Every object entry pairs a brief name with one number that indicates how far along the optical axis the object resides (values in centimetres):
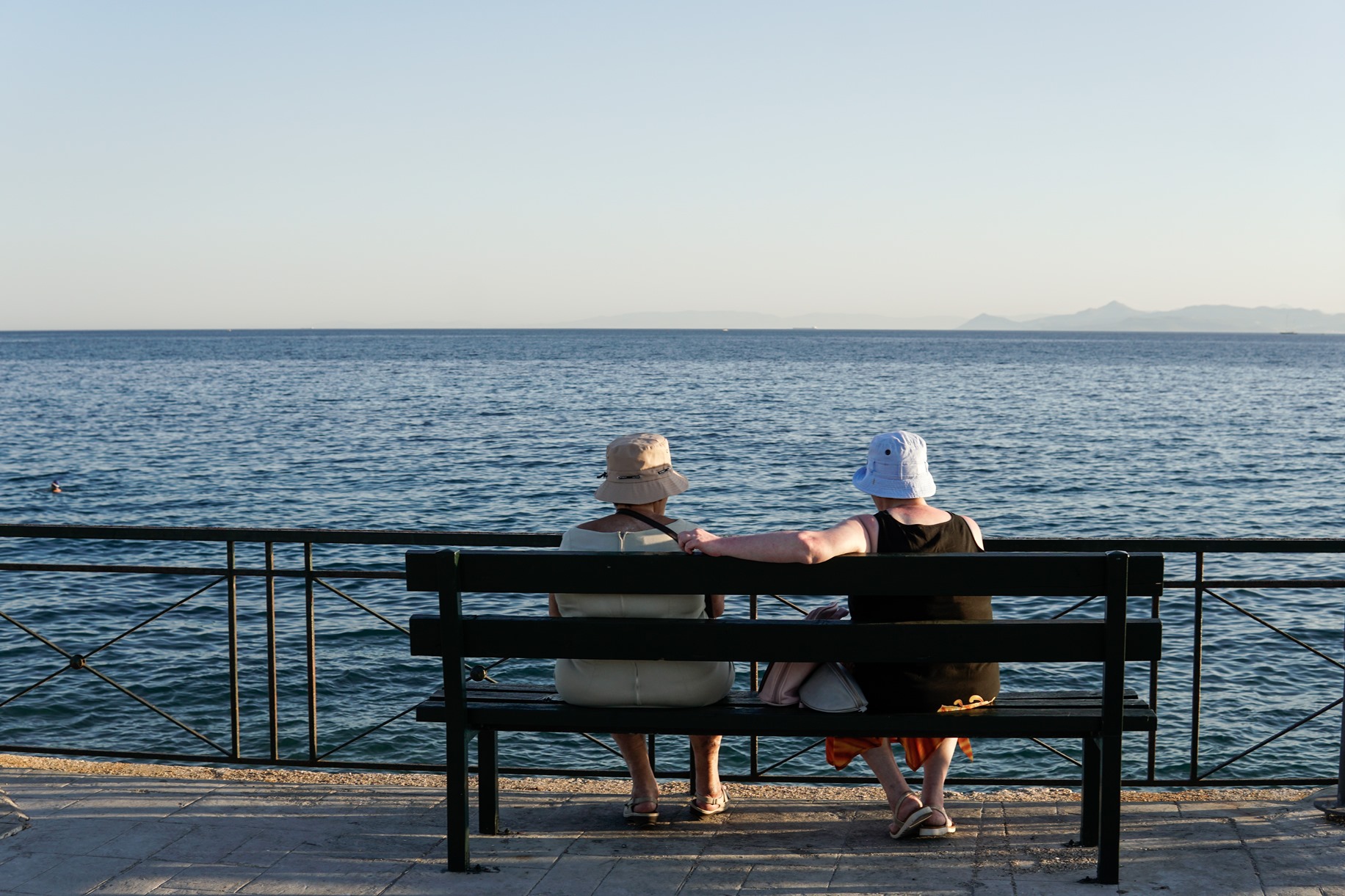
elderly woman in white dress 384
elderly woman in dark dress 370
